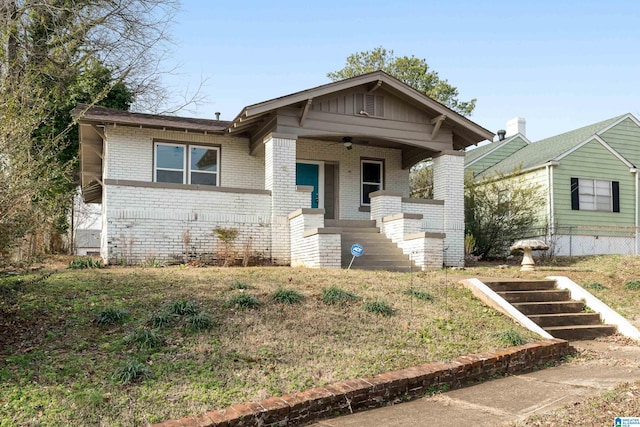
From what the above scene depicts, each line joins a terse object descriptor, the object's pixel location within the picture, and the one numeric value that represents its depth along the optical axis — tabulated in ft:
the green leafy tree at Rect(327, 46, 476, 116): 101.19
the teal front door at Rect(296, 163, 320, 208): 53.36
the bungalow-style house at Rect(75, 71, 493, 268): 40.75
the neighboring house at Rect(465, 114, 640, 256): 61.93
